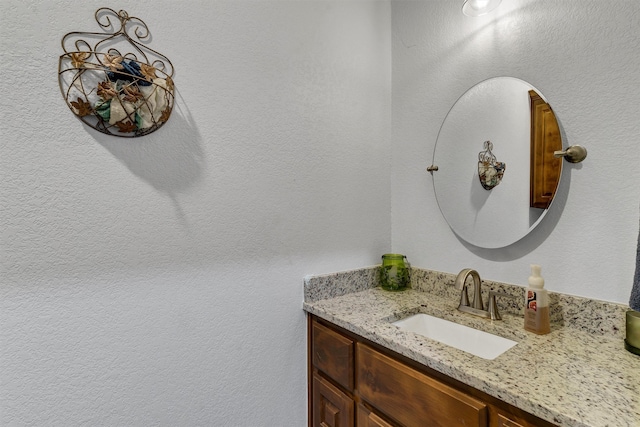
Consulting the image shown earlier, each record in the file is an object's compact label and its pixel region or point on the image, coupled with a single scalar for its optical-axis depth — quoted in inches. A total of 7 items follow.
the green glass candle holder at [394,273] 56.2
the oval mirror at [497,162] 41.0
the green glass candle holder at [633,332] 31.5
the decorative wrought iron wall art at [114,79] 33.2
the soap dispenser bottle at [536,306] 37.5
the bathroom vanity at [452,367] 25.7
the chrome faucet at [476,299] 43.1
